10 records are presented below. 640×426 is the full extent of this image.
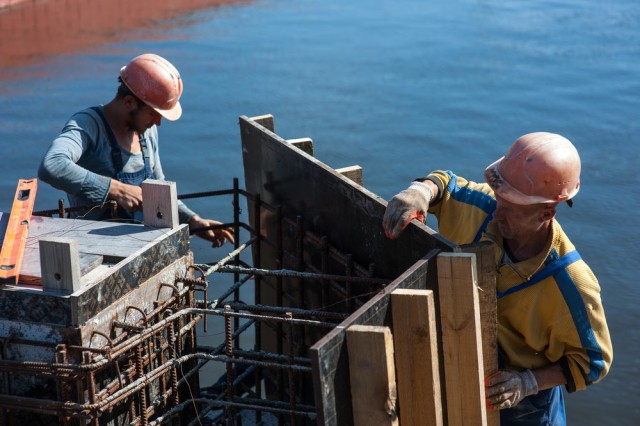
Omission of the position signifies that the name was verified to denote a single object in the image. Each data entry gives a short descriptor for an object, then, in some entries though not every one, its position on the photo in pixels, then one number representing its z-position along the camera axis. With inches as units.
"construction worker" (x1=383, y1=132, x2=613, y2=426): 154.7
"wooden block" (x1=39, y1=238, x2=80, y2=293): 148.4
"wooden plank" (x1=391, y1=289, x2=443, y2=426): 136.3
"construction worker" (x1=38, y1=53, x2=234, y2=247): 199.5
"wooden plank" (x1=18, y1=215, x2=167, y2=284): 162.4
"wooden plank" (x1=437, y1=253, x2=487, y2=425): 146.2
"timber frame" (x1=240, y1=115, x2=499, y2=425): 127.8
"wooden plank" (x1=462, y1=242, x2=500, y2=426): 150.9
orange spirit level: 157.1
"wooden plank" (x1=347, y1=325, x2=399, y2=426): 126.3
